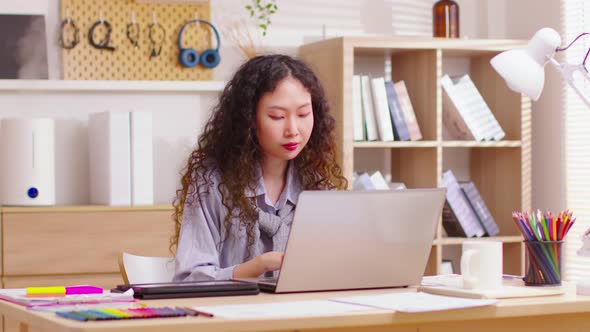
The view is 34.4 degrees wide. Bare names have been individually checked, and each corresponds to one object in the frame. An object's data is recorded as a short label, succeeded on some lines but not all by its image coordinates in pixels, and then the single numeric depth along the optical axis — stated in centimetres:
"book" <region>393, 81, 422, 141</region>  398
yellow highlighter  192
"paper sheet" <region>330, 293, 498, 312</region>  171
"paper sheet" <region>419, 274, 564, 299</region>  189
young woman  237
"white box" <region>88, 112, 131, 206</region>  355
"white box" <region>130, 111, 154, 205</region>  359
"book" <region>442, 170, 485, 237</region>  408
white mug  199
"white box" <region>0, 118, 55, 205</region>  352
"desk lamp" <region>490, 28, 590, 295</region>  219
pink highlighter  195
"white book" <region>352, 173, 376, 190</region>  392
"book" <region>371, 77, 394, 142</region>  392
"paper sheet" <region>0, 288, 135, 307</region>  180
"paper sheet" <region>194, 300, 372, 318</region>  163
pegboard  380
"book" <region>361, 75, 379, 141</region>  391
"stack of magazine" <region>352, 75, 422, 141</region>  389
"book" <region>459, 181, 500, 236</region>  415
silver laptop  191
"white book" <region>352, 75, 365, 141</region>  388
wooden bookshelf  382
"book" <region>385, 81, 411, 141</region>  396
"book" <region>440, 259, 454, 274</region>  409
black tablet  187
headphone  389
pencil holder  210
